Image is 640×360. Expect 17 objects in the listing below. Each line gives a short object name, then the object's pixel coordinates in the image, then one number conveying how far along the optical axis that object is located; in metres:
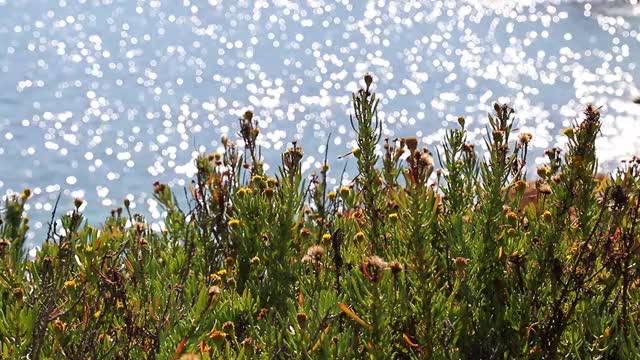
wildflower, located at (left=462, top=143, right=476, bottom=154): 7.85
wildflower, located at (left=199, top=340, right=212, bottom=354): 5.44
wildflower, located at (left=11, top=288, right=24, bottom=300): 6.31
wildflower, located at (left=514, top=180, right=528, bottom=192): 7.35
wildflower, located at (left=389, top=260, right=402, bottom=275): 5.37
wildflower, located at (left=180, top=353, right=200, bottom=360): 3.96
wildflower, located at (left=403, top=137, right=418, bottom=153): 5.72
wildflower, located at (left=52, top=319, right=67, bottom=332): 5.74
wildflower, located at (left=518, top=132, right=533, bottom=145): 7.73
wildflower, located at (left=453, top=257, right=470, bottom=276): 6.08
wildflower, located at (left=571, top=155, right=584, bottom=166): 6.92
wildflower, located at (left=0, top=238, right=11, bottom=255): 7.49
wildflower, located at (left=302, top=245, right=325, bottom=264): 6.56
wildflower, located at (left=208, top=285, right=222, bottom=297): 5.47
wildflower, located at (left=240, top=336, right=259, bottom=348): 6.05
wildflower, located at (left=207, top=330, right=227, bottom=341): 5.52
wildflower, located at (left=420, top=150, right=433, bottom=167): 5.73
